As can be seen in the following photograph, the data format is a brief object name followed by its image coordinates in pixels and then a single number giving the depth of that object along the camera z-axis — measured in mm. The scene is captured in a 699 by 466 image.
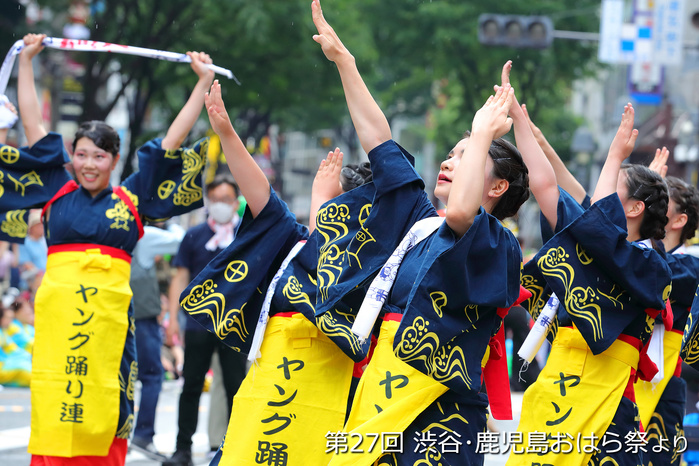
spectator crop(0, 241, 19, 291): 25422
